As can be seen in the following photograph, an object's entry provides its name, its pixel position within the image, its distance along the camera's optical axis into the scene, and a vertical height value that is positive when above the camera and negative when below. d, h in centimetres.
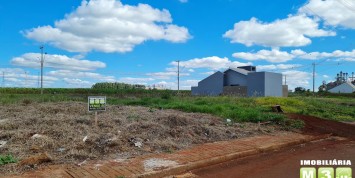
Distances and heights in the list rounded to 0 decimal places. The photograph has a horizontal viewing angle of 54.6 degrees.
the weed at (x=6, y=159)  578 -113
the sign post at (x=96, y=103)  897 -25
